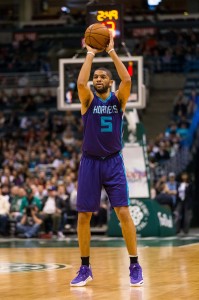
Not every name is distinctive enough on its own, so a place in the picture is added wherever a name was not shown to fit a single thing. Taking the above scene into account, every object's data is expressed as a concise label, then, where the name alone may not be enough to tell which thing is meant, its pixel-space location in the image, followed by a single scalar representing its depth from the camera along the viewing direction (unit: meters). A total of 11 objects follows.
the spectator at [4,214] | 21.83
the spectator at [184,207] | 22.03
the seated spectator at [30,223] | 21.34
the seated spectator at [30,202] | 21.98
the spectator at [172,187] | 22.17
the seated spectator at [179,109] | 30.05
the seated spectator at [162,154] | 26.15
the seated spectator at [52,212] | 21.64
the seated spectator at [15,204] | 21.89
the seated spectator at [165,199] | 21.88
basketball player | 9.45
